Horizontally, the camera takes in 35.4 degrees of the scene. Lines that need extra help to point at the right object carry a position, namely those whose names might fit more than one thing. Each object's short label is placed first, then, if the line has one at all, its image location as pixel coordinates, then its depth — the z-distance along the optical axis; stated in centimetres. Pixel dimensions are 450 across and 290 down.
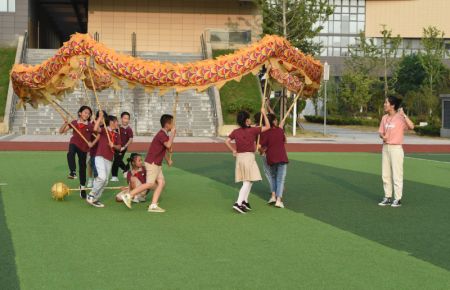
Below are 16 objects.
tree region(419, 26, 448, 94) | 6525
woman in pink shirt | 1367
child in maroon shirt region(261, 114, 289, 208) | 1345
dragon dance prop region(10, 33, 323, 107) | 1300
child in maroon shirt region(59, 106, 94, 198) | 1448
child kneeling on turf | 1354
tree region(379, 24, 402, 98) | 6950
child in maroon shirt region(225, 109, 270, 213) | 1268
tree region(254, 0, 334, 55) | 4522
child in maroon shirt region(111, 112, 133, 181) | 1659
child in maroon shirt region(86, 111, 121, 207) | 1305
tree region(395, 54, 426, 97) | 7894
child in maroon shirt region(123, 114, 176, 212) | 1251
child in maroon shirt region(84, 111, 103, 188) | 1368
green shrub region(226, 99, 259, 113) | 3760
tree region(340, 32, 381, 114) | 6981
